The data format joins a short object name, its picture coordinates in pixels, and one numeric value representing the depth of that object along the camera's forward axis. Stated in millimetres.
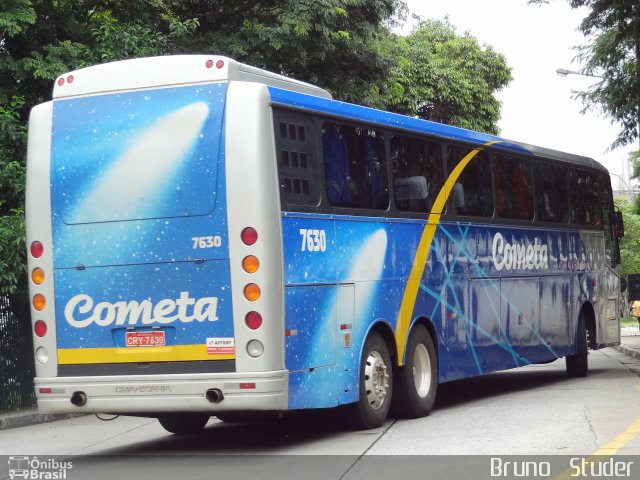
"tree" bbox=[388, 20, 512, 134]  43656
